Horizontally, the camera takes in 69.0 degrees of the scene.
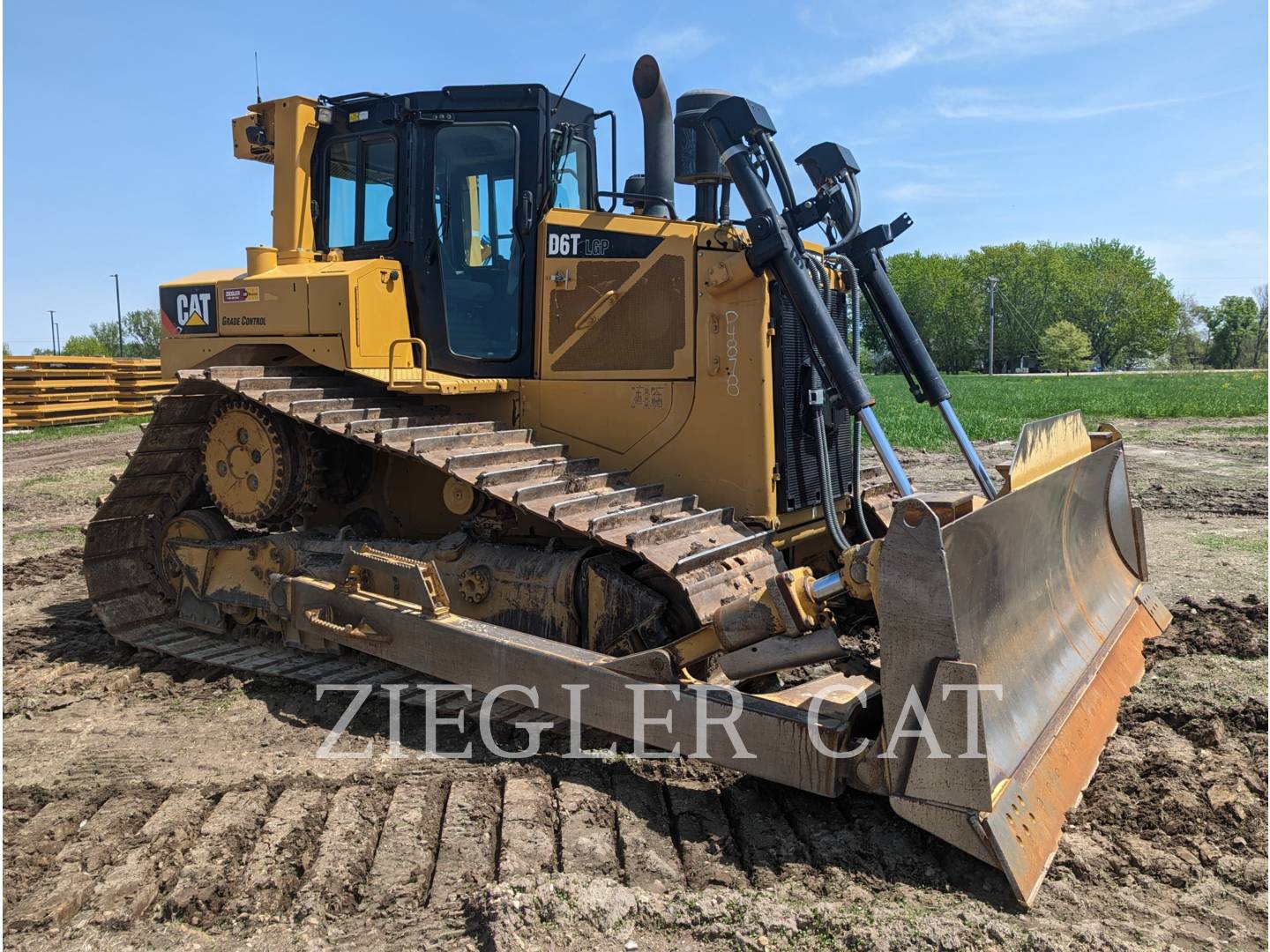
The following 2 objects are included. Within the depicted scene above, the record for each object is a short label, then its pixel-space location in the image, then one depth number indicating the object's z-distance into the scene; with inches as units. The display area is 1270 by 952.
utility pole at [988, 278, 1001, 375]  3195.4
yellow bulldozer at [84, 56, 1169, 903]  142.3
